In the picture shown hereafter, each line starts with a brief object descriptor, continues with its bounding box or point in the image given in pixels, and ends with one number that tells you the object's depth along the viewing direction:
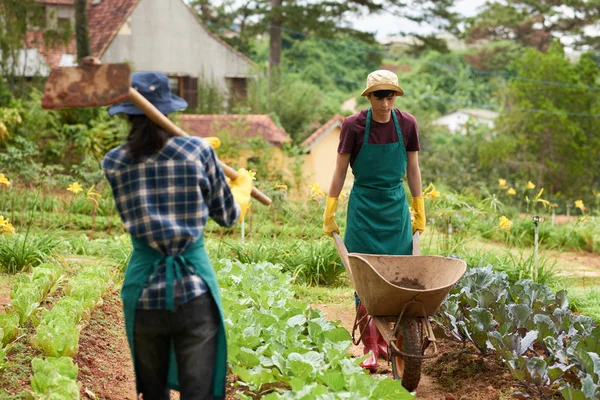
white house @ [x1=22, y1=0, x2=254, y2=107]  25.64
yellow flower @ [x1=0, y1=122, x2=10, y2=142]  17.28
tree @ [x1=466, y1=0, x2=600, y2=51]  33.22
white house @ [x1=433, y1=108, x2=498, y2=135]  41.70
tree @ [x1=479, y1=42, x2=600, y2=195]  24.39
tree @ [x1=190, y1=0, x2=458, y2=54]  27.50
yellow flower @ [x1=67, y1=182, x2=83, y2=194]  8.46
